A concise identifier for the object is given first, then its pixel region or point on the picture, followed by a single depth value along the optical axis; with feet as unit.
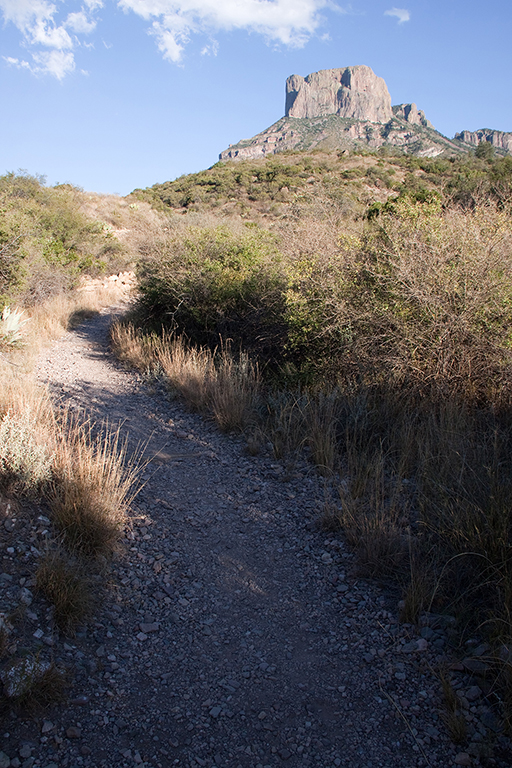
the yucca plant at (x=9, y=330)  26.66
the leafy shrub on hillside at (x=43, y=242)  32.50
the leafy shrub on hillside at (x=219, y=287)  23.72
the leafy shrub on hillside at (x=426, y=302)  16.03
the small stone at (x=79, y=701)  6.93
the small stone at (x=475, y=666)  7.17
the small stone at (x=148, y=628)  8.72
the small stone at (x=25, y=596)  8.13
